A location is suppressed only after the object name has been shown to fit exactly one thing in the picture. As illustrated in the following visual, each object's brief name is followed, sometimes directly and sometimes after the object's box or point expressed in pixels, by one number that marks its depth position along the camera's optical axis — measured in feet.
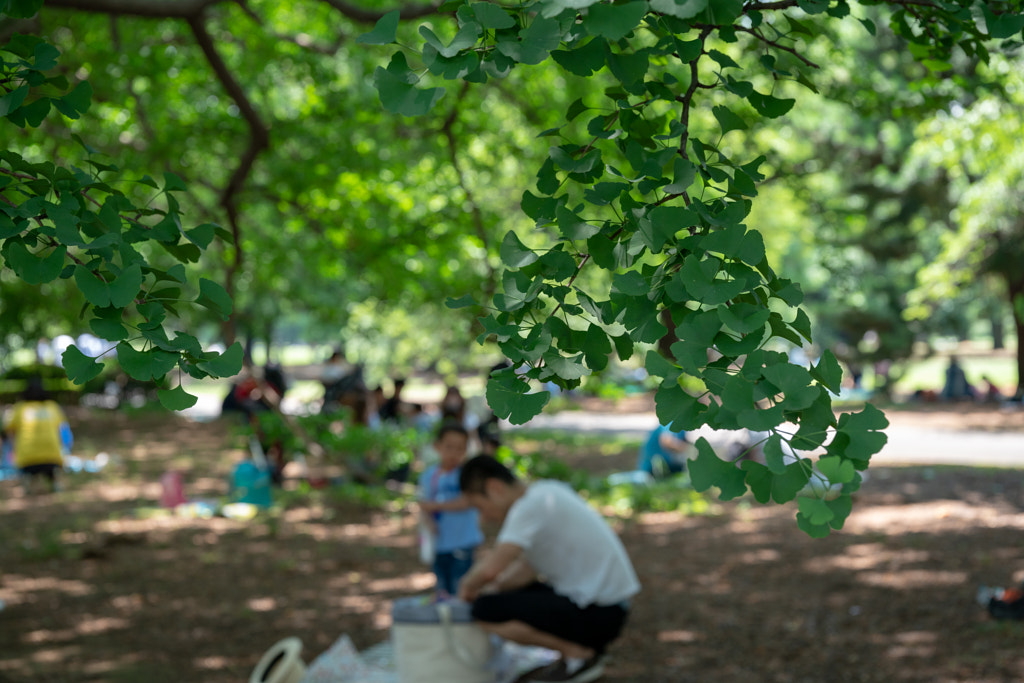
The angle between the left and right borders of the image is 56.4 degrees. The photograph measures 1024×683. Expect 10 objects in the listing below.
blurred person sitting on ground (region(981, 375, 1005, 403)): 67.52
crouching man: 14.88
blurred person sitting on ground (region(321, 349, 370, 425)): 38.29
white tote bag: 14.92
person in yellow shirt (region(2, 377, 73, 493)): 36.27
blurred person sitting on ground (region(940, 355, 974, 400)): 71.41
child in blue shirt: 18.86
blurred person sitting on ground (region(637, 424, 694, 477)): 33.32
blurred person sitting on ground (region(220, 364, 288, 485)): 30.94
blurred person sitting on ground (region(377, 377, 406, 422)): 43.07
